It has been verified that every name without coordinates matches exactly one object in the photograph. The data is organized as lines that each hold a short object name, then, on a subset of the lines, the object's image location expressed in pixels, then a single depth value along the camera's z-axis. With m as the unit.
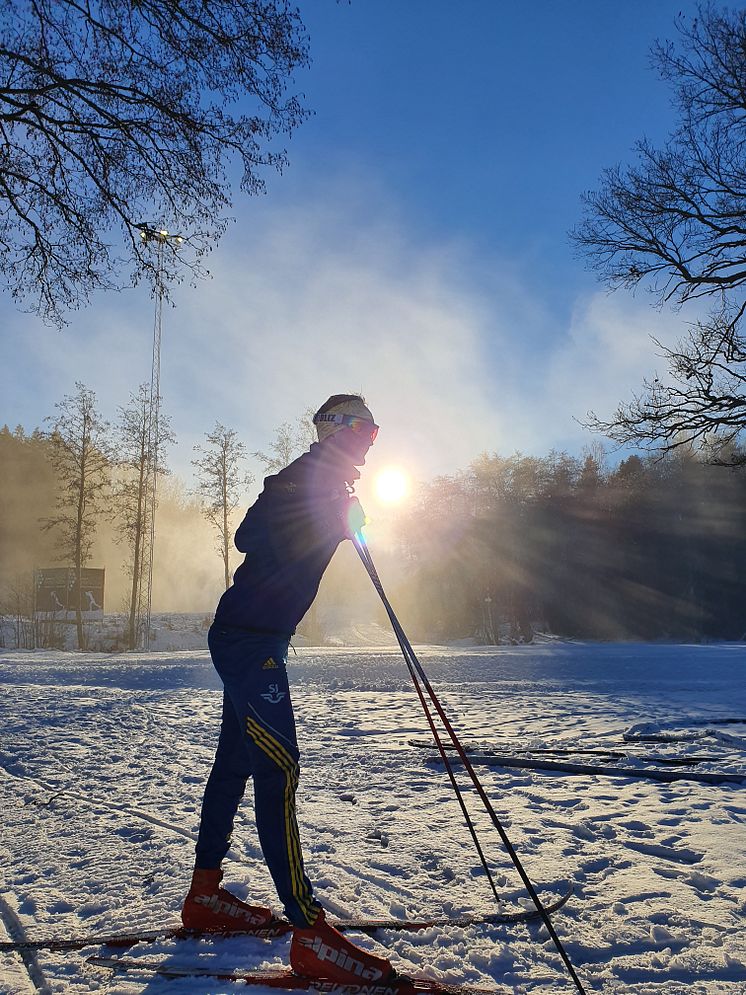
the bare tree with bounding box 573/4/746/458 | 11.10
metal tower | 27.03
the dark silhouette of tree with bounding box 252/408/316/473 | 28.69
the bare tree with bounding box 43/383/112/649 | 25.47
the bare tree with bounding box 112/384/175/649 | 26.27
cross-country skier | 2.29
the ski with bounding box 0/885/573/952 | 2.41
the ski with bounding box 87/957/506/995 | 2.07
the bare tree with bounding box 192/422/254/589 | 27.58
